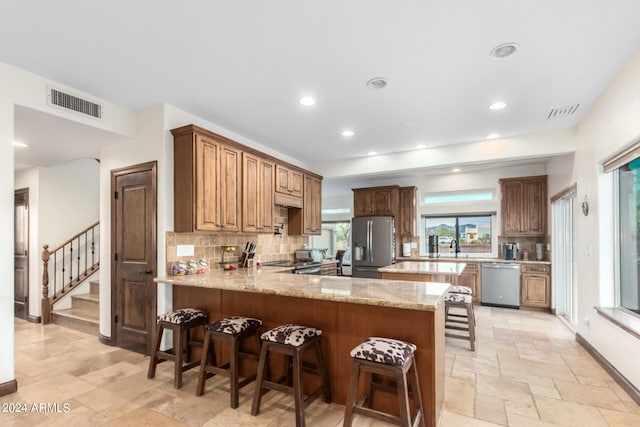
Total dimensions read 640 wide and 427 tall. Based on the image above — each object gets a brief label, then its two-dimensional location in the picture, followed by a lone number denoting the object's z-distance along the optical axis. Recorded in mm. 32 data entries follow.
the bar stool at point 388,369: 1960
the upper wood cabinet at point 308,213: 5863
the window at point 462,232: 7148
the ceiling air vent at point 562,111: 3707
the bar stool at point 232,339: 2555
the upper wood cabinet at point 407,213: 7363
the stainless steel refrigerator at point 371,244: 7051
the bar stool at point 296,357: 2271
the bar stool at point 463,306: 3807
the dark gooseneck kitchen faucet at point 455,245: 7352
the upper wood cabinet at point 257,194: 4352
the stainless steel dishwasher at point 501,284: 6027
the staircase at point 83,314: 4551
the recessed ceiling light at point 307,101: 3492
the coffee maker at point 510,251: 6305
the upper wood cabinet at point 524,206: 6164
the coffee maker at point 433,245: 7305
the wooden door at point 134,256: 3627
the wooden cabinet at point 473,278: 6367
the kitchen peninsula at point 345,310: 2234
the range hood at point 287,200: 5098
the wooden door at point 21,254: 5348
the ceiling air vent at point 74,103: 3088
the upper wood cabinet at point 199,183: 3545
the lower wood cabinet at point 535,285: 5820
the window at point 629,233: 2979
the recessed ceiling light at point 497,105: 3594
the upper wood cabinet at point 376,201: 7309
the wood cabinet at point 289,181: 5152
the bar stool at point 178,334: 2875
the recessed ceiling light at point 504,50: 2488
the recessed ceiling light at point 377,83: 3059
